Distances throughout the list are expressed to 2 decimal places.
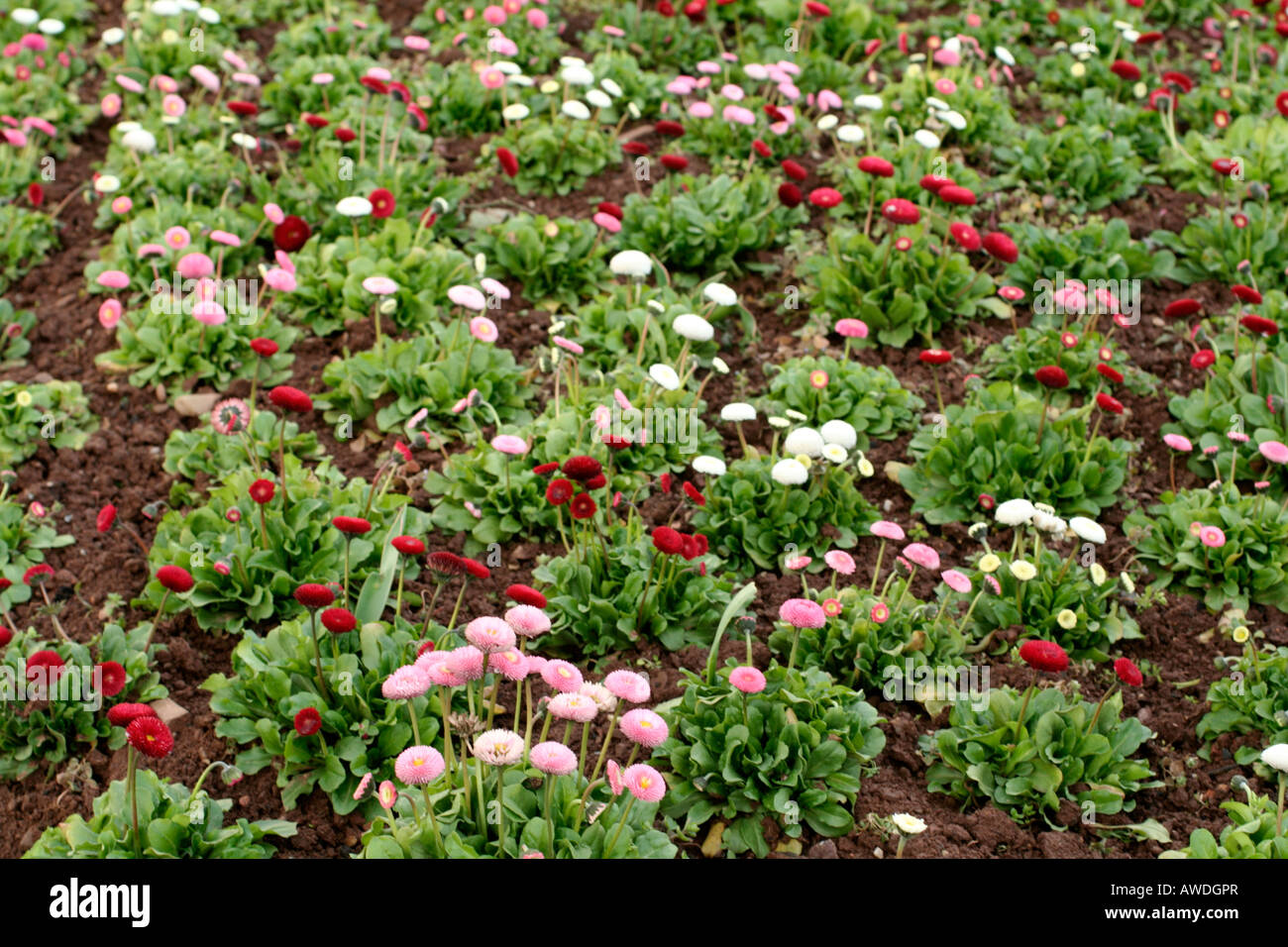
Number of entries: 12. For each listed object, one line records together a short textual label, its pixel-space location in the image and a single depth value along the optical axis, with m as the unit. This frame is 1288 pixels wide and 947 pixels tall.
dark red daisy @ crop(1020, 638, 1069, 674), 4.01
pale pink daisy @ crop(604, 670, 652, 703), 3.60
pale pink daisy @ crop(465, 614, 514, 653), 3.37
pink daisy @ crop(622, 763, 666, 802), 3.43
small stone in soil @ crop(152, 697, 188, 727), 4.52
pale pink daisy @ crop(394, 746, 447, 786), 3.37
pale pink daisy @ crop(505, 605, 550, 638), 3.73
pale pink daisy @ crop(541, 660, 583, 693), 3.57
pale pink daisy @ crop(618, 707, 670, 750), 3.59
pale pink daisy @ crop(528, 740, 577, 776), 3.24
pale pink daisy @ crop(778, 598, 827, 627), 4.25
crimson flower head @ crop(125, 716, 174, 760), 3.39
